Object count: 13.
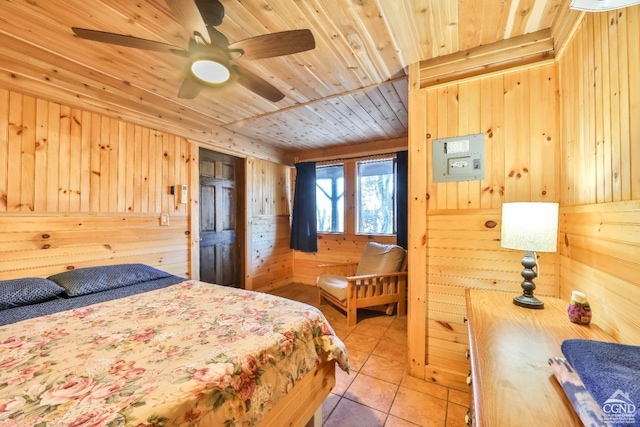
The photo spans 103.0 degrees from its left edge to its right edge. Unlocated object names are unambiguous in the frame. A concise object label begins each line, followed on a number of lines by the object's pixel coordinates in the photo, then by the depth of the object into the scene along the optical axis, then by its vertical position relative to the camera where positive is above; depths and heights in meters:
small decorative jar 1.04 -0.39
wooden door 3.30 -0.07
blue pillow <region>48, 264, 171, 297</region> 1.77 -0.48
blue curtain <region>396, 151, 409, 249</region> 3.56 +0.25
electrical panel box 1.76 +0.40
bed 0.74 -0.54
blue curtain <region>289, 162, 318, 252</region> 4.36 +0.13
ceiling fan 1.20 +0.87
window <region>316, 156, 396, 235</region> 3.94 +0.28
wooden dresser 0.60 -0.47
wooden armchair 2.90 -0.86
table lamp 1.23 -0.09
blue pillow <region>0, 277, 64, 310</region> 1.50 -0.48
